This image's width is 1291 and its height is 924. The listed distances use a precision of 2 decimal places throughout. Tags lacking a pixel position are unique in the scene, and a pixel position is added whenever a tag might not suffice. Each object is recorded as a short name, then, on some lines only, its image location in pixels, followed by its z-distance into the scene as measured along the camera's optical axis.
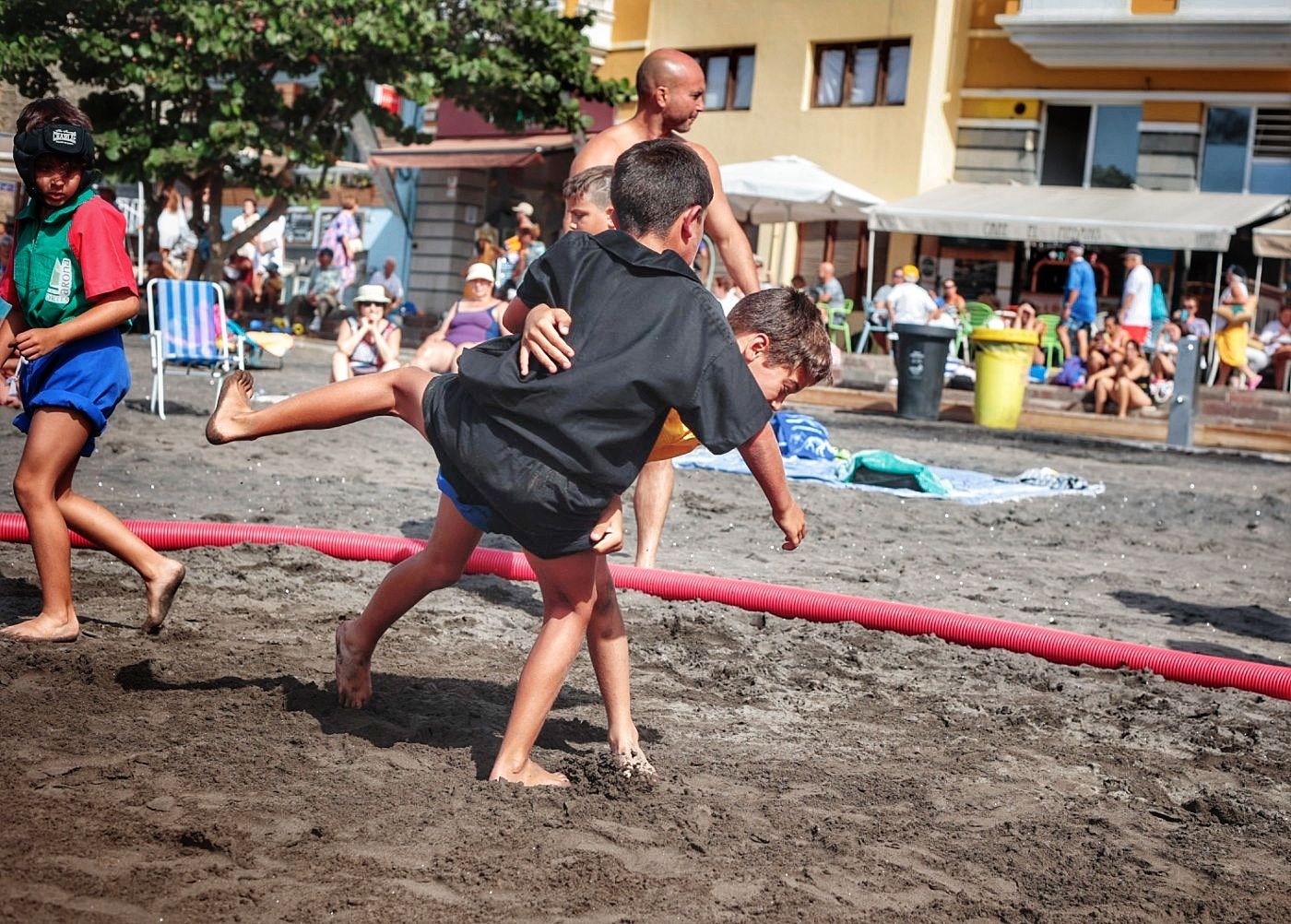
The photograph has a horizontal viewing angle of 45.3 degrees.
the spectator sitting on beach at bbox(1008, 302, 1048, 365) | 21.96
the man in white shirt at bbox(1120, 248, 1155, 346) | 21.05
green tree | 22.73
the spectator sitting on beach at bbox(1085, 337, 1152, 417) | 18.97
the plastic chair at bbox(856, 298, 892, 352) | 23.84
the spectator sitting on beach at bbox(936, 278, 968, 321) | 24.00
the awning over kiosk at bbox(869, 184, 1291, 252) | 23.33
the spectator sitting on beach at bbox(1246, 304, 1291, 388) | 21.14
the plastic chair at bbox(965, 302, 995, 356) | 23.78
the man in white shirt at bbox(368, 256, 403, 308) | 27.45
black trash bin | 18.53
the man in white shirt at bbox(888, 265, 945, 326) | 22.09
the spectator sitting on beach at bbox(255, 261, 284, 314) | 28.62
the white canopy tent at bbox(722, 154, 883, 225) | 24.69
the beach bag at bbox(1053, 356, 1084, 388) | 20.84
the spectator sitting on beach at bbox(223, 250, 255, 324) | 25.66
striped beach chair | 12.88
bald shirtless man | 5.82
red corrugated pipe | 5.44
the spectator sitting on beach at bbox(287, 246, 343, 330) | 28.45
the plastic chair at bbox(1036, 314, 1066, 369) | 23.12
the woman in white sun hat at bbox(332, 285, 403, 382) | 12.48
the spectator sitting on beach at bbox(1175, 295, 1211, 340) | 21.05
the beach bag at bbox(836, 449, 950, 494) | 10.80
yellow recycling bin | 18.25
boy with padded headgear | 4.61
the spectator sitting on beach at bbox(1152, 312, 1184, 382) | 19.97
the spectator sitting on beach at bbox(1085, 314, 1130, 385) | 19.38
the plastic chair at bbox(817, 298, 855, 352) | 24.09
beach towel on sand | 10.82
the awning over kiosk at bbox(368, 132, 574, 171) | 29.45
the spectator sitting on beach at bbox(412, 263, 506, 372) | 10.40
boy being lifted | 3.34
